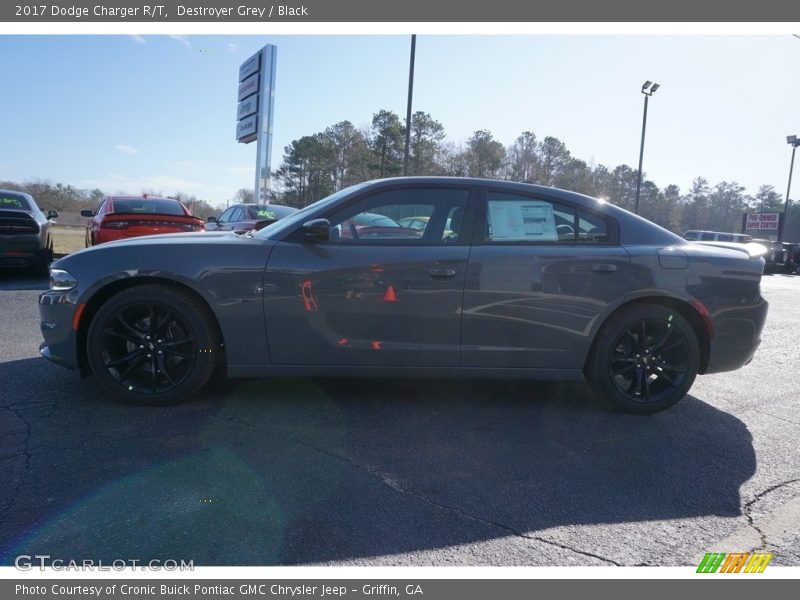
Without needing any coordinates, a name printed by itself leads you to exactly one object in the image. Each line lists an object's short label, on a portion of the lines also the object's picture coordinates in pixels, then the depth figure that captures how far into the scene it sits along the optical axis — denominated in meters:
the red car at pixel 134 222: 9.52
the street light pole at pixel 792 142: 39.38
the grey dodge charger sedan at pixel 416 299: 3.72
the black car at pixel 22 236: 9.42
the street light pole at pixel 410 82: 15.99
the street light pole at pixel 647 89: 27.89
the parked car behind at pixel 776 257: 26.42
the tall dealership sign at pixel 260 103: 20.67
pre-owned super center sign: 39.59
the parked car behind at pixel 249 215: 12.02
